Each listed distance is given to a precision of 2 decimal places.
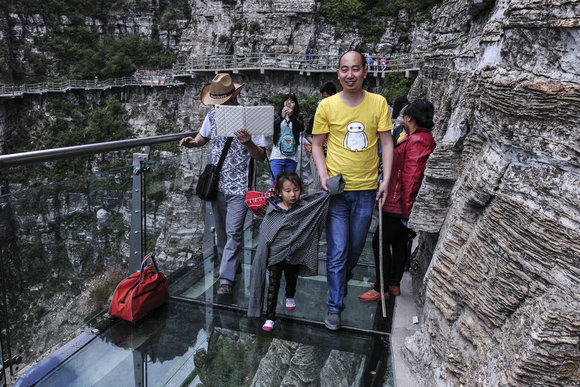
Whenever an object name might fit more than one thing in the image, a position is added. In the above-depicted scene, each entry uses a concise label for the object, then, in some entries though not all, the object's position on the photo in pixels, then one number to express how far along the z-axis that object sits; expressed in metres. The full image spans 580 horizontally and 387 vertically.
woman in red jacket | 2.56
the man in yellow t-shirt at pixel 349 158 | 2.19
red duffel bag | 2.24
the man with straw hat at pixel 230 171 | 2.74
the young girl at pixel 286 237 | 2.28
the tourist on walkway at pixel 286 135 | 3.73
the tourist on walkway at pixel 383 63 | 19.97
